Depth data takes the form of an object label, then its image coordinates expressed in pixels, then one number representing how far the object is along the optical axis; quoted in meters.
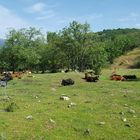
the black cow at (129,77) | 22.21
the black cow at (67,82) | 18.74
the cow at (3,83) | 19.39
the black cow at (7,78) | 22.48
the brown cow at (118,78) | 21.40
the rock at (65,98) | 13.46
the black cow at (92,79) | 20.15
